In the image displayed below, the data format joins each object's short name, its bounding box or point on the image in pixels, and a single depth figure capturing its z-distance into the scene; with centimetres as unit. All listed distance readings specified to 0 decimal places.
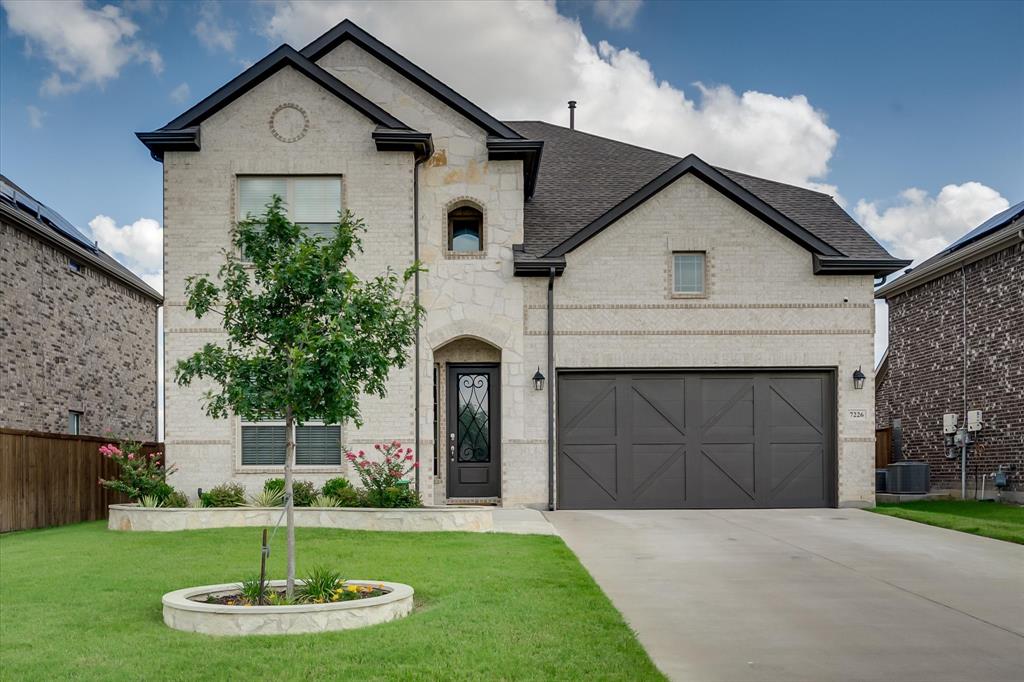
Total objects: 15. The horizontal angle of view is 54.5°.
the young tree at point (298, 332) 874
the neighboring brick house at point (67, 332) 1945
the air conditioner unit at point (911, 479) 2042
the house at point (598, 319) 1784
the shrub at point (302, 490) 1619
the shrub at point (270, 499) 1623
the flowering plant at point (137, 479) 1606
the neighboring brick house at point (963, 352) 1975
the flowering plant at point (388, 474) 1555
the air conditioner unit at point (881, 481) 2102
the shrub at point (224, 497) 1614
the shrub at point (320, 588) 852
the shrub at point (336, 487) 1636
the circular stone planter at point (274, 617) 780
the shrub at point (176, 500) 1595
